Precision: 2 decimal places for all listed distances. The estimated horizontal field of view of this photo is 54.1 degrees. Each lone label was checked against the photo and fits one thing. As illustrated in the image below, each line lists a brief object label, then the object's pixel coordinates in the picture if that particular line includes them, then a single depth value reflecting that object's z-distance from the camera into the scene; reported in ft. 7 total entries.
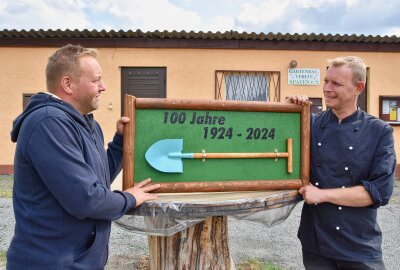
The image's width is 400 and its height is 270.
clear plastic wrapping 5.49
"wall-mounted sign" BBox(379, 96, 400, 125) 26.50
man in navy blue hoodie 4.70
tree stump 7.50
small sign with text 25.84
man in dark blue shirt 5.98
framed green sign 5.89
